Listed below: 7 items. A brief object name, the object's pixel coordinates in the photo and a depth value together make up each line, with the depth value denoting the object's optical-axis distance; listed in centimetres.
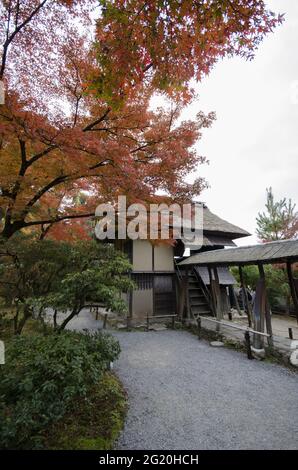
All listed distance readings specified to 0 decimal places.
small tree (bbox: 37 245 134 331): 483
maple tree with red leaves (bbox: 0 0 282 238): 367
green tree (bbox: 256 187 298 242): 1566
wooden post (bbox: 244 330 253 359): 728
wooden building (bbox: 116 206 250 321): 1245
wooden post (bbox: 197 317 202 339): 958
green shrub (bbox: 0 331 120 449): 299
